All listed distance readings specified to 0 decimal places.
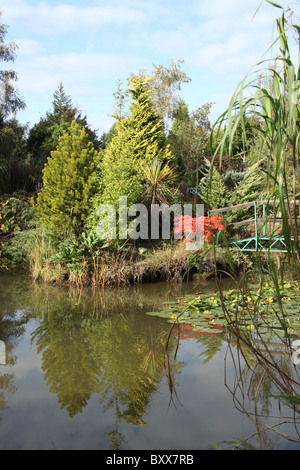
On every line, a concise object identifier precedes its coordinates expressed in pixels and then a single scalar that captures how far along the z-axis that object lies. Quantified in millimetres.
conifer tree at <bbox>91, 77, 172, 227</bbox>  8922
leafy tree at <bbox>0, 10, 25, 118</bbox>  19469
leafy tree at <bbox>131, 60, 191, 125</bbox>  23688
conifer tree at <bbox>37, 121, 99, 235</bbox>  8539
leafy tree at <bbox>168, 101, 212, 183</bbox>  19345
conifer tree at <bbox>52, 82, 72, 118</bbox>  24125
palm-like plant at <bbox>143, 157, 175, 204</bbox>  9875
